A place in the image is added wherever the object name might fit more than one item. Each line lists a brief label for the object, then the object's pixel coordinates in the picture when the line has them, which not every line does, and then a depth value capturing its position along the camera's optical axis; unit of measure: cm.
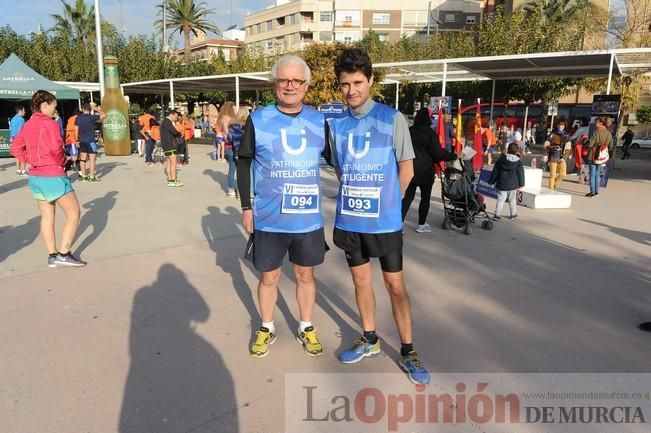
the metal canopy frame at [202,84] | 2074
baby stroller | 694
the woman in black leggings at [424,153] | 636
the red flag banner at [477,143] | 1267
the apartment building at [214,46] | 9180
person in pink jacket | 492
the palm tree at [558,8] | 3828
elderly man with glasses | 303
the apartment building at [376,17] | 7056
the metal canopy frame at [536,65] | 1316
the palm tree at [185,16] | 5184
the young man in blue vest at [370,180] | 294
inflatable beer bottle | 1717
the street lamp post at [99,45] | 1830
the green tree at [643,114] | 3985
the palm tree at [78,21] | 4743
